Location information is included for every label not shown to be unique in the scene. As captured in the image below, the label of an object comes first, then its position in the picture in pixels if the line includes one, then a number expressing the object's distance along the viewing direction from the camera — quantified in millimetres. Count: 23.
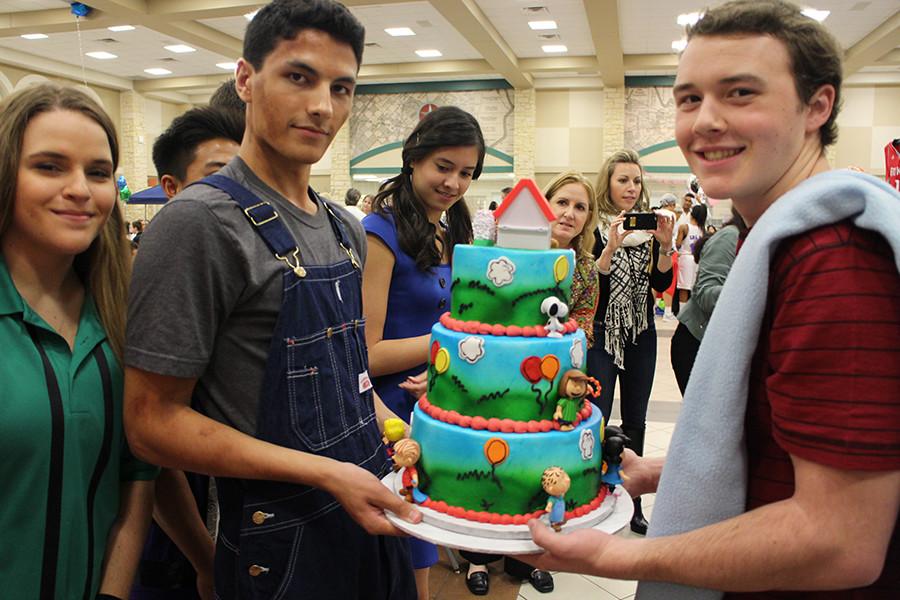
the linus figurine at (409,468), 1541
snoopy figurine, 1584
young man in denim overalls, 1250
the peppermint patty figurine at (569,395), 1531
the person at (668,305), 12133
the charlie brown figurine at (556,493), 1404
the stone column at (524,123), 16031
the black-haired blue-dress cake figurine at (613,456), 1613
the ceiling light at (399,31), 12258
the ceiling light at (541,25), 11734
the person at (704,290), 3370
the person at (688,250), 8839
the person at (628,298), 3535
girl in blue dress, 2256
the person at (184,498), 1642
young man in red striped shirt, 891
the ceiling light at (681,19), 11172
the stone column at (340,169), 17000
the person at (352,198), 9430
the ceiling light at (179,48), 13500
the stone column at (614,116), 15367
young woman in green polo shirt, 1254
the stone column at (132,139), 17016
